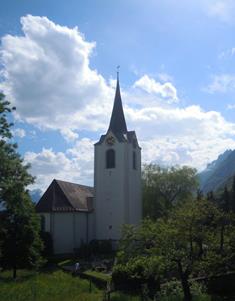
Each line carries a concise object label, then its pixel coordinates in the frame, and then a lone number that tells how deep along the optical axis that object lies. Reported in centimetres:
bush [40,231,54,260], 3385
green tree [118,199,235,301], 1714
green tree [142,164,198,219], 4393
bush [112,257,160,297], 1763
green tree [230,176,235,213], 5602
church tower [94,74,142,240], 3878
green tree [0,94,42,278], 1887
